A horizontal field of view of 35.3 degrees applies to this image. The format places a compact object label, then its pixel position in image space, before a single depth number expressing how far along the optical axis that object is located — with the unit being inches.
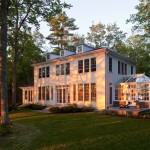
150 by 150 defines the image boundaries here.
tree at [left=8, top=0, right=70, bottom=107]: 854.5
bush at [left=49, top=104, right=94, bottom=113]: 888.6
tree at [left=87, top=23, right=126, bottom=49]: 2018.9
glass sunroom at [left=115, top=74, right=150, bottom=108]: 899.9
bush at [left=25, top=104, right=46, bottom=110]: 1104.8
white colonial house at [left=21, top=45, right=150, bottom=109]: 953.5
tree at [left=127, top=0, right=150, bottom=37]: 1122.0
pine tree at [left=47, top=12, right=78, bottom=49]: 2069.4
